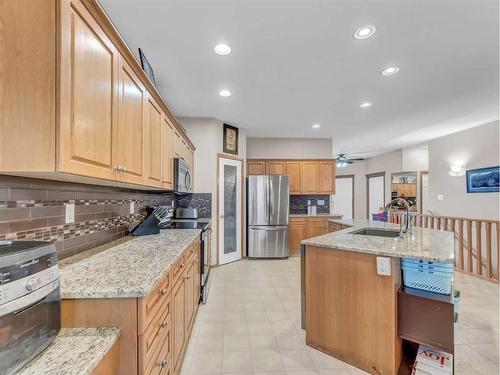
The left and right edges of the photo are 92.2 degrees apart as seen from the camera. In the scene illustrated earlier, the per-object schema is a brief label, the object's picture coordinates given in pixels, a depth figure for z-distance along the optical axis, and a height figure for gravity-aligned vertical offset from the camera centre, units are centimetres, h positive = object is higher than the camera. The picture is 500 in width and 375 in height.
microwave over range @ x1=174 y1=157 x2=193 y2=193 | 278 +22
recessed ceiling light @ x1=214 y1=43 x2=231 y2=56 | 220 +135
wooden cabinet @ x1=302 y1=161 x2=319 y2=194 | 550 +38
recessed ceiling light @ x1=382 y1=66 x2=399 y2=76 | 259 +136
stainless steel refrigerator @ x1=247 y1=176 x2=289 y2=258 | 480 -44
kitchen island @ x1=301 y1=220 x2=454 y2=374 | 166 -77
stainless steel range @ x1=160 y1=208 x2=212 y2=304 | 278 -41
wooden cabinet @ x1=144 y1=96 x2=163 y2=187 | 197 +43
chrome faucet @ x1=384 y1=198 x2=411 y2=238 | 233 -20
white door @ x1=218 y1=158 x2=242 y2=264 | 438 -31
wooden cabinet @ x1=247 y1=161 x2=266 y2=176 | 544 +57
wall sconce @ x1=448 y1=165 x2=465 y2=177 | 490 +50
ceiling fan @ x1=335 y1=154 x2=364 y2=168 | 744 +104
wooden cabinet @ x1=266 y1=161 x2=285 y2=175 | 545 +60
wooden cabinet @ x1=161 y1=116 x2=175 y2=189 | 243 +43
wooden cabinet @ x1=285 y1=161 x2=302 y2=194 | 549 +42
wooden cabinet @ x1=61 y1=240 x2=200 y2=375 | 98 -59
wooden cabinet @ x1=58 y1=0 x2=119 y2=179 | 96 +45
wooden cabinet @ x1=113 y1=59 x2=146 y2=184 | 146 +44
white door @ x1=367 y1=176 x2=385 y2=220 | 788 -1
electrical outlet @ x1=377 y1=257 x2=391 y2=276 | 166 -50
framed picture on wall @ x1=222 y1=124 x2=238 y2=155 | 449 +103
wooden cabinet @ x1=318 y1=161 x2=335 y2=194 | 552 +38
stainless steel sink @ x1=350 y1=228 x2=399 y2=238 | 270 -44
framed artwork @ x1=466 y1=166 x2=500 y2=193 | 421 +27
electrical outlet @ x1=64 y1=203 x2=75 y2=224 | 147 -13
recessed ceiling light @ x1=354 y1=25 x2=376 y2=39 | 195 +135
